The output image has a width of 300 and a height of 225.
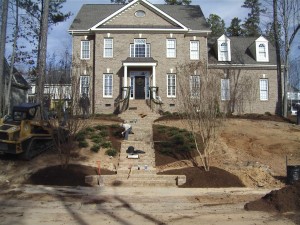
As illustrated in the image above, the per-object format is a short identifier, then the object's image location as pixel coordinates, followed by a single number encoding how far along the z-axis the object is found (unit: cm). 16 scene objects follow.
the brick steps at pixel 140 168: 1133
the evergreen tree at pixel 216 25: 4530
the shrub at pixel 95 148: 1429
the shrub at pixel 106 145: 1467
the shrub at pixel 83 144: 1461
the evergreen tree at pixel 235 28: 4621
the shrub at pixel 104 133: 1608
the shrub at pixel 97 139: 1508
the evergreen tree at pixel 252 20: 4531
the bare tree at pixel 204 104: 1210
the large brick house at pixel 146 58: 2441
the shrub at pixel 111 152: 1412
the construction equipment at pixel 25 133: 1264
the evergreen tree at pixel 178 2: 4107
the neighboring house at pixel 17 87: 2947
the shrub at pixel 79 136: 1511
